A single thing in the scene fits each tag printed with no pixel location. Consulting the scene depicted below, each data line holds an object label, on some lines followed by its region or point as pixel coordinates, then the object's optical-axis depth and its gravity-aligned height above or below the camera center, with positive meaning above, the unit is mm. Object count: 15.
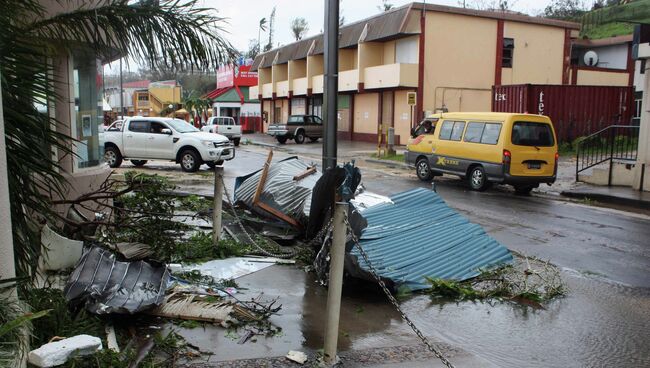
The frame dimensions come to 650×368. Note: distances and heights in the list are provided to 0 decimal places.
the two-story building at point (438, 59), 33281 +3460
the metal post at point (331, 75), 9797 +681
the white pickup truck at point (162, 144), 19938 -975
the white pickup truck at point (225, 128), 37312 -800
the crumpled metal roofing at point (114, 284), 4984 -1480
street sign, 23953 +779
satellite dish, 38219 +3921
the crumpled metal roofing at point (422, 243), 6977 -1599
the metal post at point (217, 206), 7953 -1211
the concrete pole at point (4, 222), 3705 -683
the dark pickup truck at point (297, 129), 38406 -830
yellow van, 15289 -794
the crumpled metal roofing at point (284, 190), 9078 -1174
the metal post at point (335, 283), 4508 -1254
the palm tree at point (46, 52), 4266 +558
